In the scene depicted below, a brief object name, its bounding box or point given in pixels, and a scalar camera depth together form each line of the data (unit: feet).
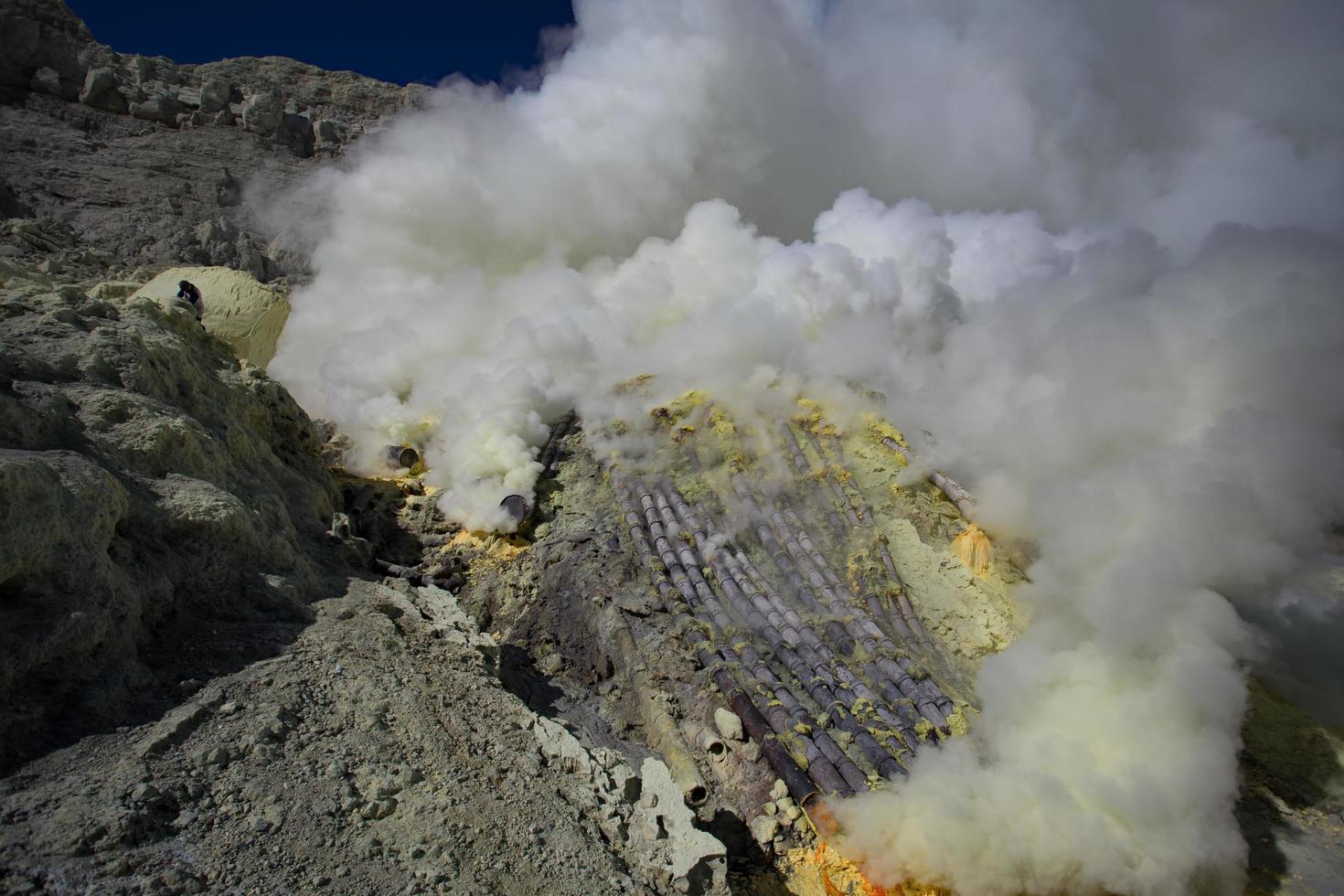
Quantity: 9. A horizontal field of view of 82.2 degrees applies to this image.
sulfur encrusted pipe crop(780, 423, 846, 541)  27.43
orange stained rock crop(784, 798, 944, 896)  15.35
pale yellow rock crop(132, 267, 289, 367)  30.14
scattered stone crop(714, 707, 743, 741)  18.38
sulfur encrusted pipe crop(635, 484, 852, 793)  17.12
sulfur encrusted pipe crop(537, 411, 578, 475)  31.71
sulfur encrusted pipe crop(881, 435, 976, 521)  27.60
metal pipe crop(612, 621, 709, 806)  16.83
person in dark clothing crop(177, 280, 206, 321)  28.58
